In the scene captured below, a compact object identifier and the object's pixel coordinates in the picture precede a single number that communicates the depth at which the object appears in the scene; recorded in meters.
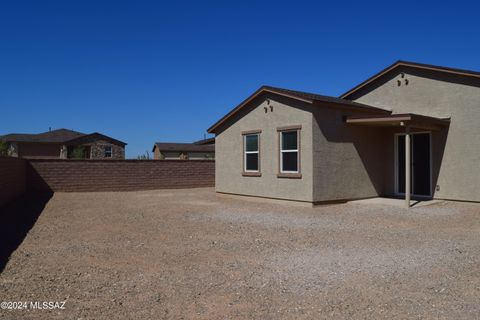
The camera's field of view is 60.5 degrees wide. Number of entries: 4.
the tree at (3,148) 26.20
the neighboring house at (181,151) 56.44
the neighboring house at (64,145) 44.94
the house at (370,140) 13.86
